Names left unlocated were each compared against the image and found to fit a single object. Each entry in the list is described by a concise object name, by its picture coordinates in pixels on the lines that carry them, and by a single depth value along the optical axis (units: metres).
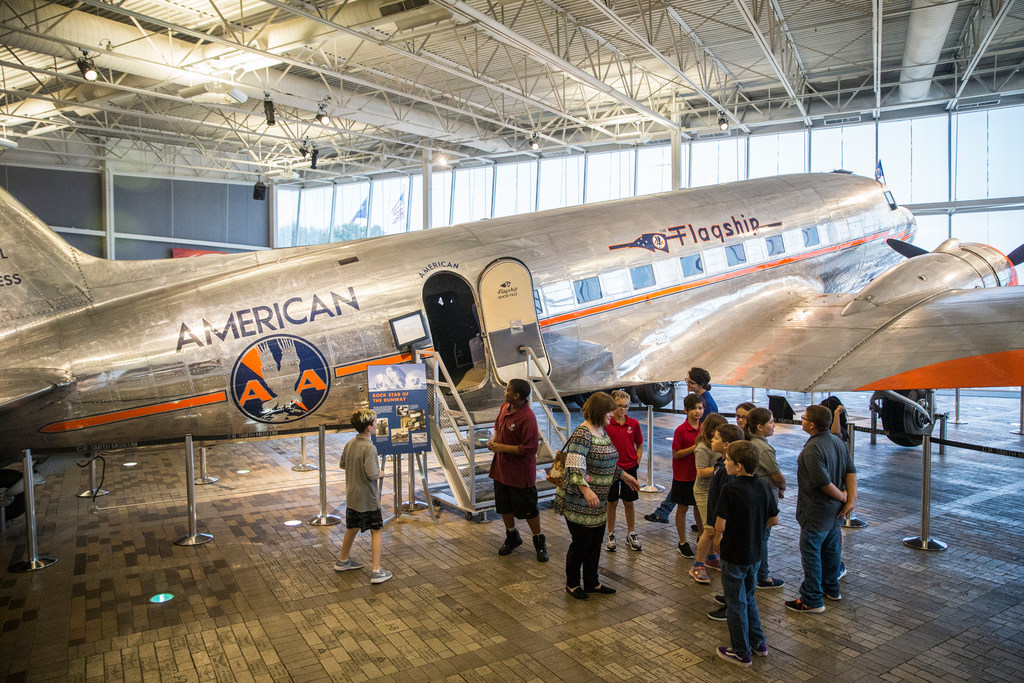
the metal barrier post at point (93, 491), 10.97
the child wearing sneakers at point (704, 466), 7.12
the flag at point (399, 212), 40.31
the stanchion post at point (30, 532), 7.84
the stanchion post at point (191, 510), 8.68
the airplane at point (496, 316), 8.29
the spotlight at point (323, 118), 24.55
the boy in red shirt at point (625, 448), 7.79
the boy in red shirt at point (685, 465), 7.96
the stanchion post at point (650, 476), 10.94
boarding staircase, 9.45
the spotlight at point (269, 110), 23.17
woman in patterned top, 6.40
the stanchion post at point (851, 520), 8.96
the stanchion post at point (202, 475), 12.03
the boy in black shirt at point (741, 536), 5.46
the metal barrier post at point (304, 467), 12.89
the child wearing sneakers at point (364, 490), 7.49
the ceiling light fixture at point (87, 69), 18.55
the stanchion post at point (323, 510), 9.41
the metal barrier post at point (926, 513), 8.23
